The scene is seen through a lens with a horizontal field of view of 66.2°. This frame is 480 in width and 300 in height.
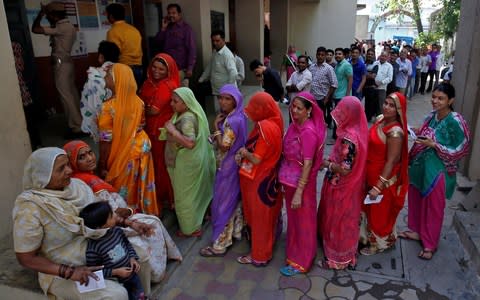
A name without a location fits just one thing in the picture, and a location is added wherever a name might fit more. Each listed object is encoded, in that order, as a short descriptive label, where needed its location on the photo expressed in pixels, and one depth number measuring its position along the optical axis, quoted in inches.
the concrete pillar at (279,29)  470.9
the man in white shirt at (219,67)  216.2
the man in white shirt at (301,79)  237.3
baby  86.2
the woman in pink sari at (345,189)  105.5
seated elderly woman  80.8
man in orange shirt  165.9
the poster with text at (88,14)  206.9
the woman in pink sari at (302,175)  106.1
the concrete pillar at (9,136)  105.7
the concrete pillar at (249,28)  321.4
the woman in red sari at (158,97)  130.9
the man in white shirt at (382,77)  291.1
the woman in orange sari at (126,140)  116.4
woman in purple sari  117.5
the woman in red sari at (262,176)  108.3
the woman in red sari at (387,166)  110.0
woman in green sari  120.3
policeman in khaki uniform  162.2
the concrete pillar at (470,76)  182.7
